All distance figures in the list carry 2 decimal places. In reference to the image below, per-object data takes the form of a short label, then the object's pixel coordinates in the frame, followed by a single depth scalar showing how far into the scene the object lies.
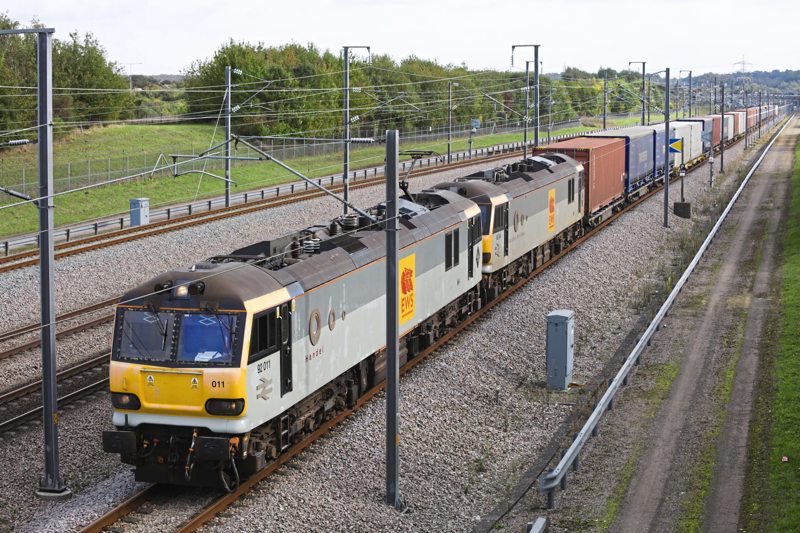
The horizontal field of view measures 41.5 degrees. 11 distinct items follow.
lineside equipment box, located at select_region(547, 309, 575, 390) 22.58
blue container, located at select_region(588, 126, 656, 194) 53.09
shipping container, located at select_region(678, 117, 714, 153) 78.57
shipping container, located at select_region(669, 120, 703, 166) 67.44
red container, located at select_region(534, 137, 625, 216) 43.72
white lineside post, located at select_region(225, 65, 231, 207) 45.72
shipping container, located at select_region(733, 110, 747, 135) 110.03
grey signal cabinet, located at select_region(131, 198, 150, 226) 45.34
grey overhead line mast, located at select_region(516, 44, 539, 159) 54.41
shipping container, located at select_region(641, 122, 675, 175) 61.14
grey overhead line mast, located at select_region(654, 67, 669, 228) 47.25
